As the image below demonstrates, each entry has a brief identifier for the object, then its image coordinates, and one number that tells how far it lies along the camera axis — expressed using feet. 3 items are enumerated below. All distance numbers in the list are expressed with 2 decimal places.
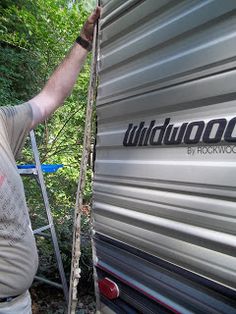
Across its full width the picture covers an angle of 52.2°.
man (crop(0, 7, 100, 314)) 4.11
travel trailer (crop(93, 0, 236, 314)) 2.97
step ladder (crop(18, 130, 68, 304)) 8.27
